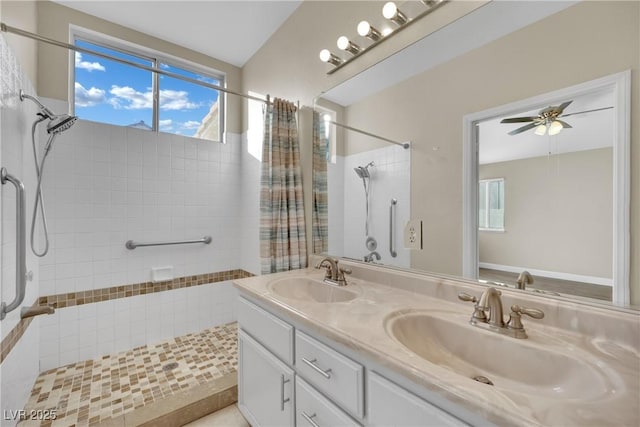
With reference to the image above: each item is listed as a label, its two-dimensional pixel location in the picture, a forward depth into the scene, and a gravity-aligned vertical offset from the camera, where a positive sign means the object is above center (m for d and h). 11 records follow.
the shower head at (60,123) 1.63 +0.53
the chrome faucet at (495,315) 0.82 -0.32
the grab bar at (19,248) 1.24 -0.18
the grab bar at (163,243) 2.25 -0.28
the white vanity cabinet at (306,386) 0.71 -0.59
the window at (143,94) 2.22 +1.07
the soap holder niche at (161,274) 2.37 -0.55
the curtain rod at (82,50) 1.27 +0.88
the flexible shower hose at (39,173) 1.60 +0.23
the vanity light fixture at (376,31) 1.26 +0.95
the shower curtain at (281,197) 1.92 +0.10
